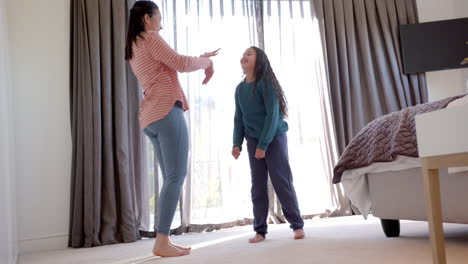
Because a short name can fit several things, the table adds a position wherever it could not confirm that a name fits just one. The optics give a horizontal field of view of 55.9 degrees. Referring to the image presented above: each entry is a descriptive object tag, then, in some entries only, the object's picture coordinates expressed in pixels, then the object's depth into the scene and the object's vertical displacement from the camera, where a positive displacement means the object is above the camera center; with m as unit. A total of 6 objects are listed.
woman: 1.98 +0.31
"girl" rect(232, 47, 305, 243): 2.32 +0.13
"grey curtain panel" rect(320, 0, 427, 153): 3.75 +0.79
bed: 1.71 -0.11
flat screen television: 3.70 +0.89
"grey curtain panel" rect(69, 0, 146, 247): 3.01 +0.28
